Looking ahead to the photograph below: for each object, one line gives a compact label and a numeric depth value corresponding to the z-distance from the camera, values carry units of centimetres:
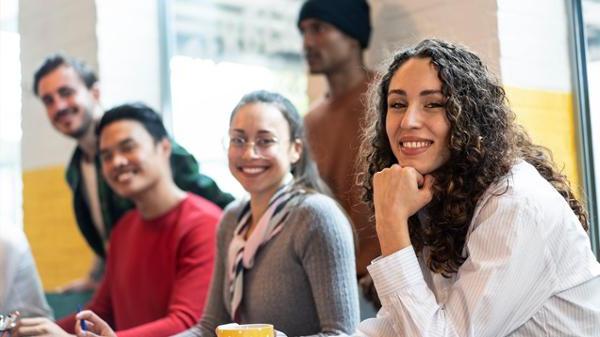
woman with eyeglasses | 192
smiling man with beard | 330
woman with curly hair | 135
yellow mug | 141
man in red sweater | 250
